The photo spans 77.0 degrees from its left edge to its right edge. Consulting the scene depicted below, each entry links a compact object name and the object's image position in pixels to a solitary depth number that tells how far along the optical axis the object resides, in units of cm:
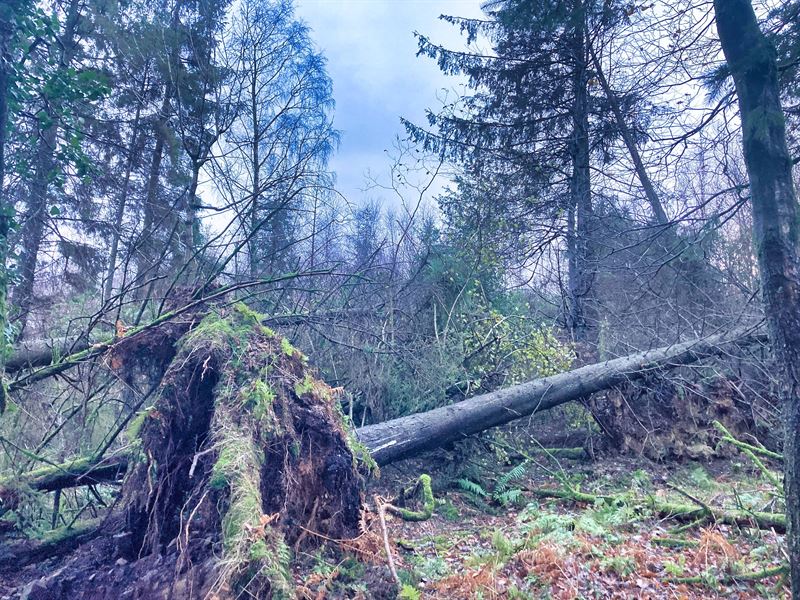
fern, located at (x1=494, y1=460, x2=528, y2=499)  646
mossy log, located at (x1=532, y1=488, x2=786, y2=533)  445
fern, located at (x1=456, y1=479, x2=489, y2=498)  640
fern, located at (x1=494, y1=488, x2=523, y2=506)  607
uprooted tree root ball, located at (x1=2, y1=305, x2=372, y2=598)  284
